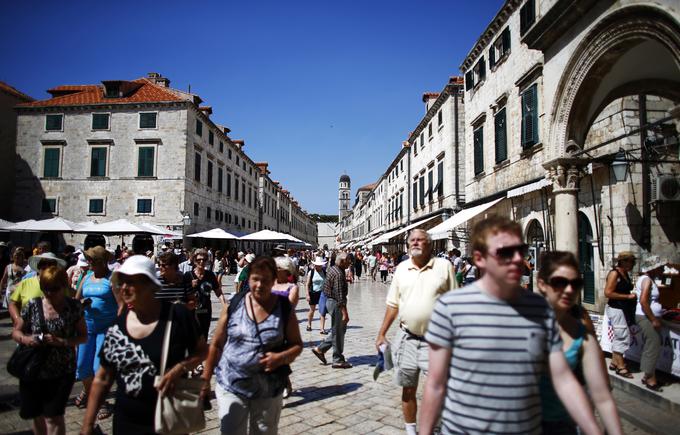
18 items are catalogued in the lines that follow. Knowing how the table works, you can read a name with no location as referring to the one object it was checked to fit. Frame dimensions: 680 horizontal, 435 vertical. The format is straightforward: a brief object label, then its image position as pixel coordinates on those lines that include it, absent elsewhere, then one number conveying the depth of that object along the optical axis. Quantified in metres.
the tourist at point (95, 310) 4.43
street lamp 8.88
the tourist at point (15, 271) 8.55
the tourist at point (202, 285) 5.20
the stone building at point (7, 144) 27.70
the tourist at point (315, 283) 9.03
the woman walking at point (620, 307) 5.46
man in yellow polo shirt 3.49
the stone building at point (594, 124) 7.71
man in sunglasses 1.85
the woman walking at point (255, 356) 2.71
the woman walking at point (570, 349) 2.08
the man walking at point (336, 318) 6.40
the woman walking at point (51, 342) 3.04
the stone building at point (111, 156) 26.81
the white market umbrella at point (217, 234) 21.44
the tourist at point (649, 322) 5.16
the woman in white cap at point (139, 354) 2.38
